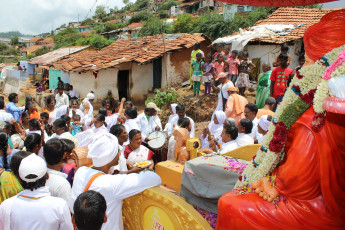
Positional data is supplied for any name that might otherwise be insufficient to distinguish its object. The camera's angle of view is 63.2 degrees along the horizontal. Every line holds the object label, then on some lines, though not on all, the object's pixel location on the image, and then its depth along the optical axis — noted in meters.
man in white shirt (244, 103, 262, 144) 5.26
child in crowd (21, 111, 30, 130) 6.16
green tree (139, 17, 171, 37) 24.38
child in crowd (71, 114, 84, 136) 6.86
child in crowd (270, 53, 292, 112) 6.43
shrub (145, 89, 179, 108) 11.50
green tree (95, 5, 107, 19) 72.14
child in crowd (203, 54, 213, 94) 10.31
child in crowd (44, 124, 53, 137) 6.77
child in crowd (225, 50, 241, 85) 9.67
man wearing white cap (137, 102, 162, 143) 6.32
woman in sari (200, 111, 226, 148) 5.38
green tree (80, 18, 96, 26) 80.09
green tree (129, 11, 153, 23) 54.38
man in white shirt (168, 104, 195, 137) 6.35
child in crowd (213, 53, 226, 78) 9.75
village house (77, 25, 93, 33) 78.57
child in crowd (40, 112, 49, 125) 6.73
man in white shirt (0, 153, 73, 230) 2.45
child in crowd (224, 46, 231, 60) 12.79
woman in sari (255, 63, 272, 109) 7.83
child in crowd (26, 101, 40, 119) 7.00
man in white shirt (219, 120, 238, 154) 4.06
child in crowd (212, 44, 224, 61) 10.84
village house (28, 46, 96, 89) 16.81
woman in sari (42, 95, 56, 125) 7.28
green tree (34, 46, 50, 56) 42.36
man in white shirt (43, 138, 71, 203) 2.97
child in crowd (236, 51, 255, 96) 9.38
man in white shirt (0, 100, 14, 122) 6.25
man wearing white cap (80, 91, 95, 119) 7.80
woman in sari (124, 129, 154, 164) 4.38
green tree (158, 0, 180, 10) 60.19
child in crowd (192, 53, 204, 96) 10.59
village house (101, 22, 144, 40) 46.16
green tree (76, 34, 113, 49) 33.28
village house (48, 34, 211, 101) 14.43
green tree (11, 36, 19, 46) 81.00
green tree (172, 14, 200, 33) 29.49
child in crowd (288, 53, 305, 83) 6.41
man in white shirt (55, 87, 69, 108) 8.95
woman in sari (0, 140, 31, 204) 3.02
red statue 1.98
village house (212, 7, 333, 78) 12.39
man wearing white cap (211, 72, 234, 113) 6.89
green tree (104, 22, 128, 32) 53.75
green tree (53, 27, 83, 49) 44.12
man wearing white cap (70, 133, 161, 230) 2.68
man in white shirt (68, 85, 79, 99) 13.62
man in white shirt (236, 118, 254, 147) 4.19
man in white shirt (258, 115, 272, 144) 4.91
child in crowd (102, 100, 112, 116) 7.70
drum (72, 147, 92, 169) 3.79
